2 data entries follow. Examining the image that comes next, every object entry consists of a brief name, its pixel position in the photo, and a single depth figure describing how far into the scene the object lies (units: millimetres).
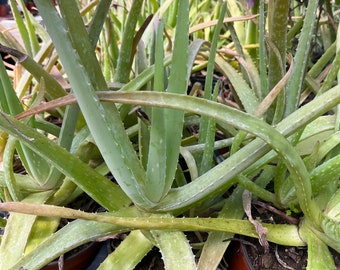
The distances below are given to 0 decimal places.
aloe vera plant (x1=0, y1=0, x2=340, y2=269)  338
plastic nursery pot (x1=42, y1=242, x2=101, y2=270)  483
